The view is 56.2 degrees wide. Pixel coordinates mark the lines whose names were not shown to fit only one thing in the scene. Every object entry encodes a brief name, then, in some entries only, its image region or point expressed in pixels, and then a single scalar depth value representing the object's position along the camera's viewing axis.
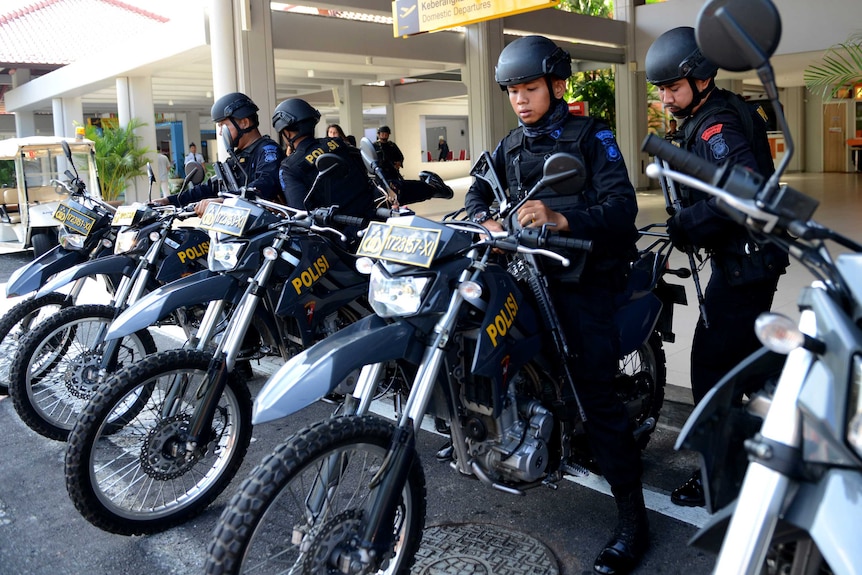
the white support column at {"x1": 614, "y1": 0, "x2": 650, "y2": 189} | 19.22
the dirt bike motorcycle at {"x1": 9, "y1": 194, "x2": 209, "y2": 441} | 4.16
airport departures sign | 10.03
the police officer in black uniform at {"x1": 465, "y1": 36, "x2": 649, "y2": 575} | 2.85
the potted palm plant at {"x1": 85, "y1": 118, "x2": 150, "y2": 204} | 17.17
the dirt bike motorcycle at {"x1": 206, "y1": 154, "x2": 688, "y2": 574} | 2.24
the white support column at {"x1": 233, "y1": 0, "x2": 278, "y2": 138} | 12.18
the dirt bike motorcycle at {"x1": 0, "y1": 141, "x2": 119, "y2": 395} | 4.84
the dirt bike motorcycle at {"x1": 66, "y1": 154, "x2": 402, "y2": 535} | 3.15
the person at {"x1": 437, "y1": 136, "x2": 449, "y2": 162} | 37.16
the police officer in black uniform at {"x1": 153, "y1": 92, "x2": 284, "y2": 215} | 5.09
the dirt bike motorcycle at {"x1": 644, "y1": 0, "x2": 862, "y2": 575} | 1.37
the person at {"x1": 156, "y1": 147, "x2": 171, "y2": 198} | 19.88
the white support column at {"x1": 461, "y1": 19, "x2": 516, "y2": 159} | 16.22
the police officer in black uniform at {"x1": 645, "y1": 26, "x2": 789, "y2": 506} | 3.07
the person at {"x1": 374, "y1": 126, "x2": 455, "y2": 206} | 3.37
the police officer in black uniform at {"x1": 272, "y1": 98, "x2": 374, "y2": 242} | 4.68
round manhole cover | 2.87
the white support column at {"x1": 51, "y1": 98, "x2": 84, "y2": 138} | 22.58
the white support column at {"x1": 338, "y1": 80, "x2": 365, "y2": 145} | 23.75
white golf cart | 12.12
